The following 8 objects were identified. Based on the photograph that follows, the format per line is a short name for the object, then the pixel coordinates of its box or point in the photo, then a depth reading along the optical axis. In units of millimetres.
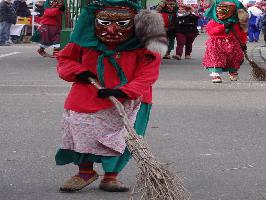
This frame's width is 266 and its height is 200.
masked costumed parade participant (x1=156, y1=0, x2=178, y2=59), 20438
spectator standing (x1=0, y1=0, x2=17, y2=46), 27734
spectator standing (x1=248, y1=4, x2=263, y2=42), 35625
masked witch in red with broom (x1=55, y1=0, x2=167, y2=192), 6406
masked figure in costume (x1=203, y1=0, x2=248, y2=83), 14477
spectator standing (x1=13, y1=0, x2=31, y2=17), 30875
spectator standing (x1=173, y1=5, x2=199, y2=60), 21562
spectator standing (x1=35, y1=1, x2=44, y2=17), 31531
